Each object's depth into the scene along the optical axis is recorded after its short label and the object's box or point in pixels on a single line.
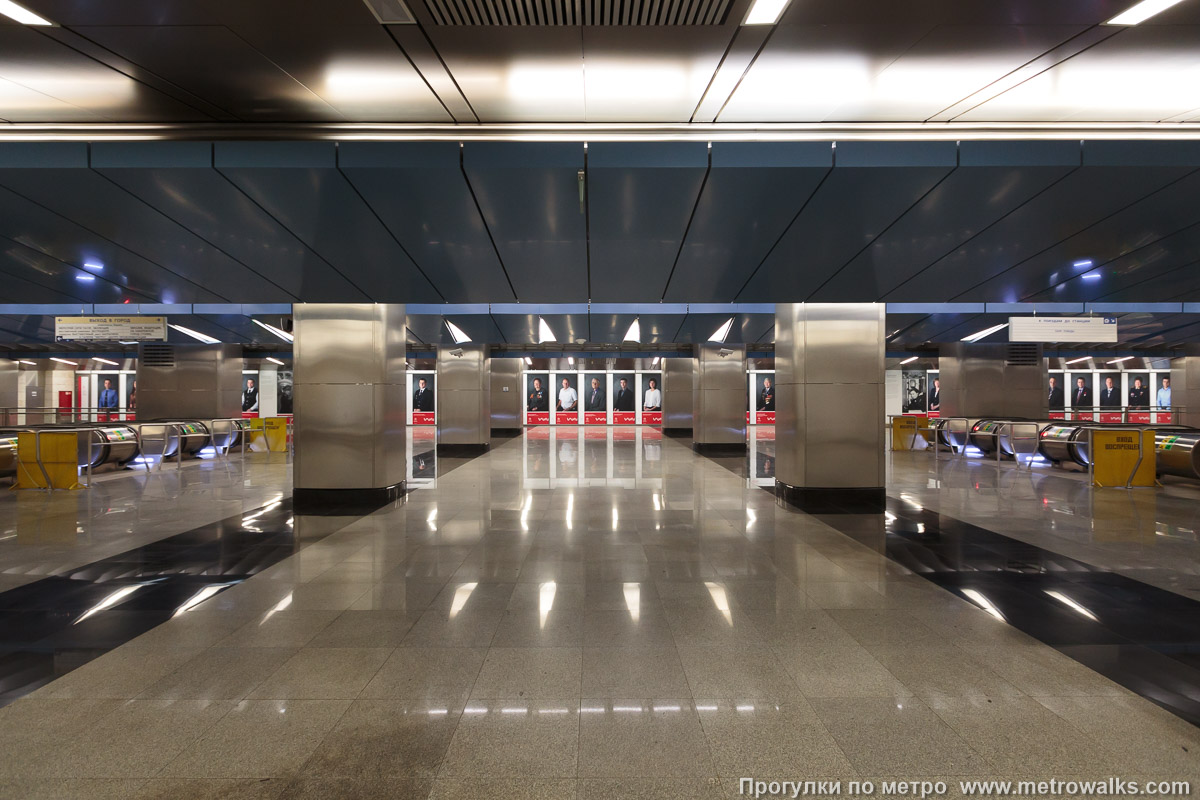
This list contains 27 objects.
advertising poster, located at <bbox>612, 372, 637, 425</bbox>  36.72
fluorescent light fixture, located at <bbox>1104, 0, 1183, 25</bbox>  3.62
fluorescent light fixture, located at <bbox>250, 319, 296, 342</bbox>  18.66
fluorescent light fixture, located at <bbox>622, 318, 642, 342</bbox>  18.23
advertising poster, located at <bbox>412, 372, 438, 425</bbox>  36.59
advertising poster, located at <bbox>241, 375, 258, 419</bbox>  32.97
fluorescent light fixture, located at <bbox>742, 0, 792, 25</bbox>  3.68
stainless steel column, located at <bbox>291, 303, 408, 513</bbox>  10.32
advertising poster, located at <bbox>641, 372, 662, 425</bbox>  36.84
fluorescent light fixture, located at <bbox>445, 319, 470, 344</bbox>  18.34
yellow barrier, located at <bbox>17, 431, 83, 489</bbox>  11.60
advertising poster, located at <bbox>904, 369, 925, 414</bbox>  32.22
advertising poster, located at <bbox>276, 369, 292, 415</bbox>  32.97
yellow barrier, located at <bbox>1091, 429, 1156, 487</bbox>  12.13
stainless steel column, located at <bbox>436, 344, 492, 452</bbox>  21.31
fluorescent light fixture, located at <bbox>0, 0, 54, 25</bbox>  3.63
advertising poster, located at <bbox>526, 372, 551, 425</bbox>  36.94
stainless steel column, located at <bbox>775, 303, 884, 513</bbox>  10.16
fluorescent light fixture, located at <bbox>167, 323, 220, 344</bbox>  18.73
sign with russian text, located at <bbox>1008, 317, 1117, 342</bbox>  15.08
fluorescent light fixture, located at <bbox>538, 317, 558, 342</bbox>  18.34
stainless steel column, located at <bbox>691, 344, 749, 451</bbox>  21.47
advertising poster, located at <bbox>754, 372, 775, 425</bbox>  35.78
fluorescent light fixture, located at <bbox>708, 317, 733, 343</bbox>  17.55
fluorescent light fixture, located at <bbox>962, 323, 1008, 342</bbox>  18.17
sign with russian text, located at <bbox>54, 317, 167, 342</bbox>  15.08
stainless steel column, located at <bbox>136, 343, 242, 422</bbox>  21.09
